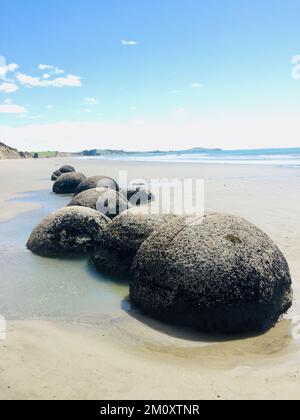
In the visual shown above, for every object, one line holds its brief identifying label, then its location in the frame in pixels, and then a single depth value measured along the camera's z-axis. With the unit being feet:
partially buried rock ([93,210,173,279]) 26.22
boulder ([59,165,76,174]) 108.99
